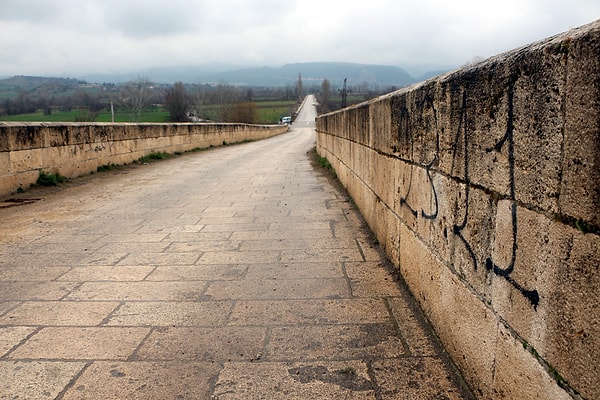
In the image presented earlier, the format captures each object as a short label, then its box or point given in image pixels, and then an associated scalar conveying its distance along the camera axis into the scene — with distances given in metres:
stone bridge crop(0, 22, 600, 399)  1.34
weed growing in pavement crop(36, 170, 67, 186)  8.36
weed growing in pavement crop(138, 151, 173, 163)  13.40
